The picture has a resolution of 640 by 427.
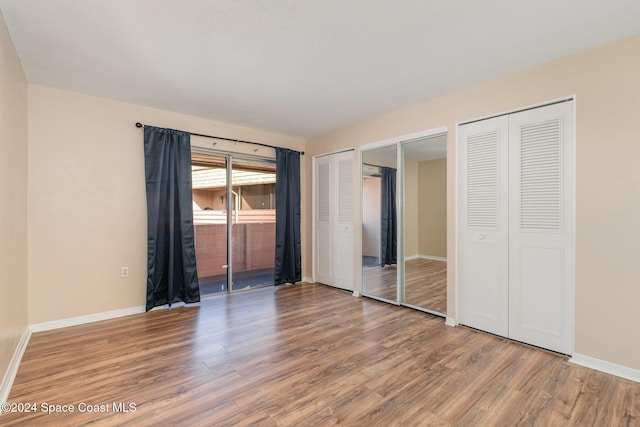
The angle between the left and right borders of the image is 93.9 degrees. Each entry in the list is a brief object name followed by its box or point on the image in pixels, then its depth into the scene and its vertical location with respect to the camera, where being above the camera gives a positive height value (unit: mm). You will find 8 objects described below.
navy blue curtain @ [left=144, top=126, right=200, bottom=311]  3643 -80
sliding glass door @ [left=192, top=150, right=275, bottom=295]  4293 -123
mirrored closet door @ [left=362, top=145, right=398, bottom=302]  3975 -150
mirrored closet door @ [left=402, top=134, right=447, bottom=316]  3455 -137
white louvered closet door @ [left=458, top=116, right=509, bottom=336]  2893 -141
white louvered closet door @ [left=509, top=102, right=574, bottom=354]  2504 -131
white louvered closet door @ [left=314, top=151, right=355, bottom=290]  4598 -136
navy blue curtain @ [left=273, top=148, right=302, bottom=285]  4887 -90
